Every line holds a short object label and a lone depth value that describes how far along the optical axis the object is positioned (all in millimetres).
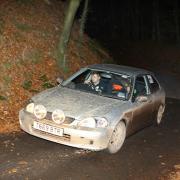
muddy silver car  7484
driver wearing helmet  9008
